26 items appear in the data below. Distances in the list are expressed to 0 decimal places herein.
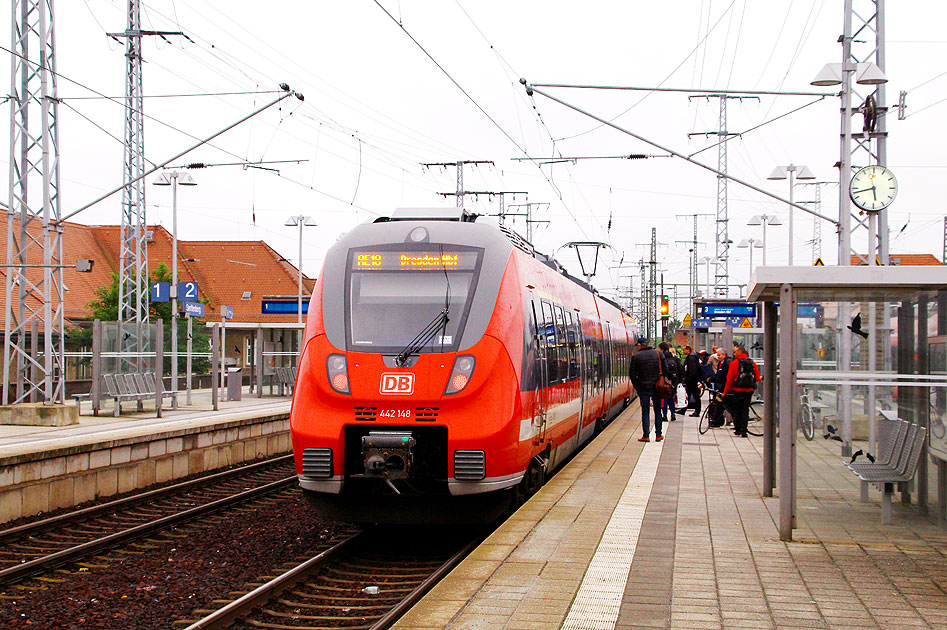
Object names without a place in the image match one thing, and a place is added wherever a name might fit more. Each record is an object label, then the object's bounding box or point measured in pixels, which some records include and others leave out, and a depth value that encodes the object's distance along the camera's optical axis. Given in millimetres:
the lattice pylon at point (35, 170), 20219
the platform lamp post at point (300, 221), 36781
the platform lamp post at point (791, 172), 26938
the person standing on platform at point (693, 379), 23295
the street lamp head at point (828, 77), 16844
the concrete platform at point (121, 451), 12102
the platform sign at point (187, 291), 27516
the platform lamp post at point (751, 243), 43156
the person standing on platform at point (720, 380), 20814
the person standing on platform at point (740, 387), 18031
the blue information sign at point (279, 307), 32406
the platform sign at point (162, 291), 26469
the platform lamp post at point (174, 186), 27023
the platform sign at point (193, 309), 26016
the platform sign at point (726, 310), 32875
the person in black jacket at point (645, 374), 17031
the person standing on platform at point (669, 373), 23128
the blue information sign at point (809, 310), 9023
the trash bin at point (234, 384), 28141
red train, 9258
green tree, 29128
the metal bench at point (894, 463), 8852
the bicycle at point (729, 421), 20047
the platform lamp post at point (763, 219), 36875
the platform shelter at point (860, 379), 8609
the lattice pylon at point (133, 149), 29016
